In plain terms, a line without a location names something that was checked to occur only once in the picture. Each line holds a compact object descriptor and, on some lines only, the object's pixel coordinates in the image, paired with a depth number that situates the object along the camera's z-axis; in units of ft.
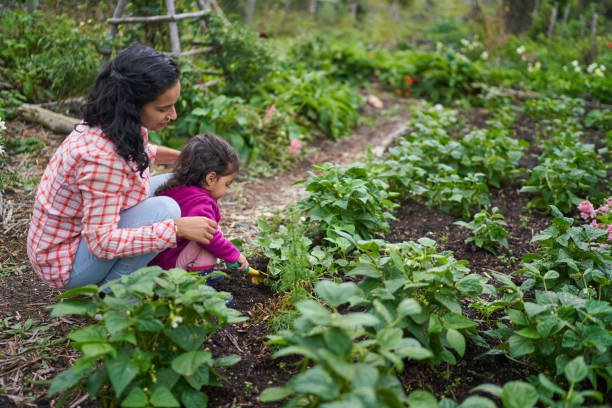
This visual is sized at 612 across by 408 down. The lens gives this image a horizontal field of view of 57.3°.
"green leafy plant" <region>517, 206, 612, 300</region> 8.61
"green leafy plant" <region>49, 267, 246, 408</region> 6.07
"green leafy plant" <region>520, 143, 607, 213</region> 13.60
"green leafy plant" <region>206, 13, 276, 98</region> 18.71
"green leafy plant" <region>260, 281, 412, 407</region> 5.26
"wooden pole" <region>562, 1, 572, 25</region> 39.92
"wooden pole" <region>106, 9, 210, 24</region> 16.66
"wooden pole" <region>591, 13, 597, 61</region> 28.12
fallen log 15.55
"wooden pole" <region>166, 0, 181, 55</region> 17.33
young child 9.18
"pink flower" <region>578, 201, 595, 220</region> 11.72
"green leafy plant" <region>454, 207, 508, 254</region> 11.45
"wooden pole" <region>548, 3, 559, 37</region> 36.98
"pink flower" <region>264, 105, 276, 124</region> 18.02
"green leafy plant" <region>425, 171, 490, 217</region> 13.26
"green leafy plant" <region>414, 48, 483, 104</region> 25.70
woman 7.75
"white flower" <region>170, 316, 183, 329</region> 6.26
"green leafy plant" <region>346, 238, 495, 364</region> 7.22
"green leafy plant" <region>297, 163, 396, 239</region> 11.10
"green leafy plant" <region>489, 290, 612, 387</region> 6.86
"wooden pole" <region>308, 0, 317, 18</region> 49.85
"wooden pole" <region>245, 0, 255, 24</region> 39.19
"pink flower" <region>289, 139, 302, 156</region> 17.67
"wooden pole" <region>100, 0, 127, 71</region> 16.38
